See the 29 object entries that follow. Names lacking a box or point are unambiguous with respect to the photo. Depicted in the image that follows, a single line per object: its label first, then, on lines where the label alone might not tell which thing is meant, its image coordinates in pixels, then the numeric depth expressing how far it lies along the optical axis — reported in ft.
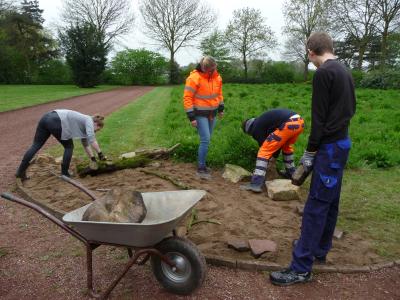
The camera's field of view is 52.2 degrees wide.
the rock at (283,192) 17.61
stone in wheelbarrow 10.59
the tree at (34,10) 167.20
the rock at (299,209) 16.03
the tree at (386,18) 106.93
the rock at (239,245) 12.73
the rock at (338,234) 13.82
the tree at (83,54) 123.54
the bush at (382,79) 86.61
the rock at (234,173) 20.12
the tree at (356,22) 112.47
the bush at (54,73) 145.28
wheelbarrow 9.65
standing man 10.22
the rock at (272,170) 20.66
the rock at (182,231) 13.97
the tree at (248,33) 151.94
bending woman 19.51
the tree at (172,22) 152.15
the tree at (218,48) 156.35
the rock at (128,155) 22.79
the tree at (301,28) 140.87
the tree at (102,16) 155.74
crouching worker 18.39
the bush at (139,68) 155.74
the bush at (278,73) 145.69
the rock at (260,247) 12.48
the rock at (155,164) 22.21
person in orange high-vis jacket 19.84
